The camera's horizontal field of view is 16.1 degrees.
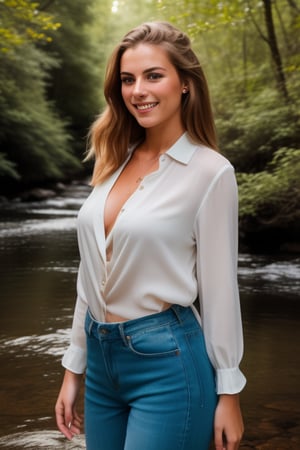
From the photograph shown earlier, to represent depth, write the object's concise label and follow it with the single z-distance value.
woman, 2.49
